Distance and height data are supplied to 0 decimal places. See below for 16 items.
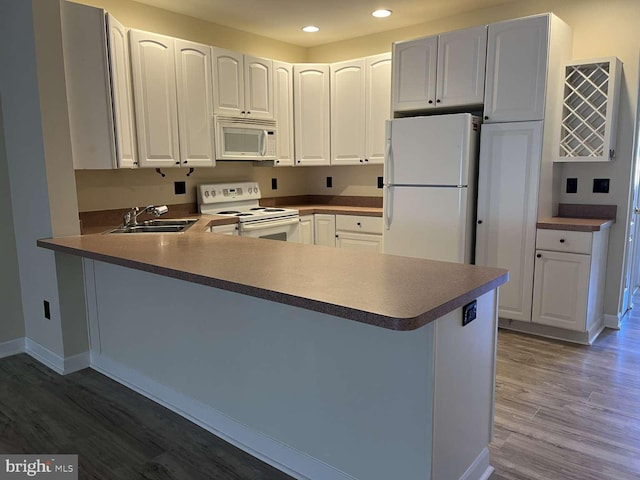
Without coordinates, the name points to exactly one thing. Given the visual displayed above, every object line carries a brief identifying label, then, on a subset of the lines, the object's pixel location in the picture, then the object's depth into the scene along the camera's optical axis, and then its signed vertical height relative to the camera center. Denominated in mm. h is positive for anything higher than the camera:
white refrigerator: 3486 -121
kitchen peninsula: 1522 -696
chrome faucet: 3240 -284
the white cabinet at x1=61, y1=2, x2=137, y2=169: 2883 +552
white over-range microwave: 3955 +287
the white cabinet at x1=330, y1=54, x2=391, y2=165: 4305 +574
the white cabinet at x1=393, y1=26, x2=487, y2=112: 3496 +762
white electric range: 3980 -355
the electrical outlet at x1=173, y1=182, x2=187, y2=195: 4086 -137
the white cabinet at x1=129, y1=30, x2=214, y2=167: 3400 +537
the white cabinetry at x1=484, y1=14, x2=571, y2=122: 3203 +723
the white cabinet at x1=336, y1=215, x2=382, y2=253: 4289 -566
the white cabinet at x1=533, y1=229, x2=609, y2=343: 3211 -757
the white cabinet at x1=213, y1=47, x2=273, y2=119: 3910 +742
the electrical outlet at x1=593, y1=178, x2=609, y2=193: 3492 -119
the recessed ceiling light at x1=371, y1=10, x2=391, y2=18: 3918 +1301
